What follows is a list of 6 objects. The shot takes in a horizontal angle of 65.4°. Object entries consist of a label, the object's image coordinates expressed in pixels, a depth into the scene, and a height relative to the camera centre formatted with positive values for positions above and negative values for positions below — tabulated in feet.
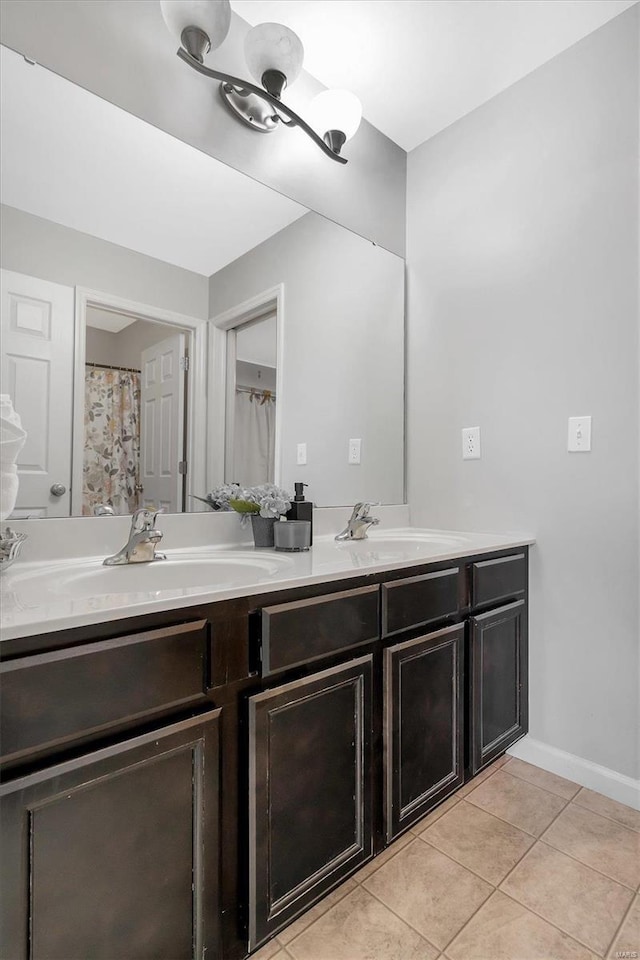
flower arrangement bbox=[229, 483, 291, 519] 4.95 -0.20
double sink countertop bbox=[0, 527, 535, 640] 2.57 -0.68
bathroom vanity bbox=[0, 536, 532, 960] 2.43 -1.70
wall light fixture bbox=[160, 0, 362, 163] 4.44 +4.10
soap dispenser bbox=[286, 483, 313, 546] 5.20 -0.29
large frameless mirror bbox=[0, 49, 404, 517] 4.05 +1.60
